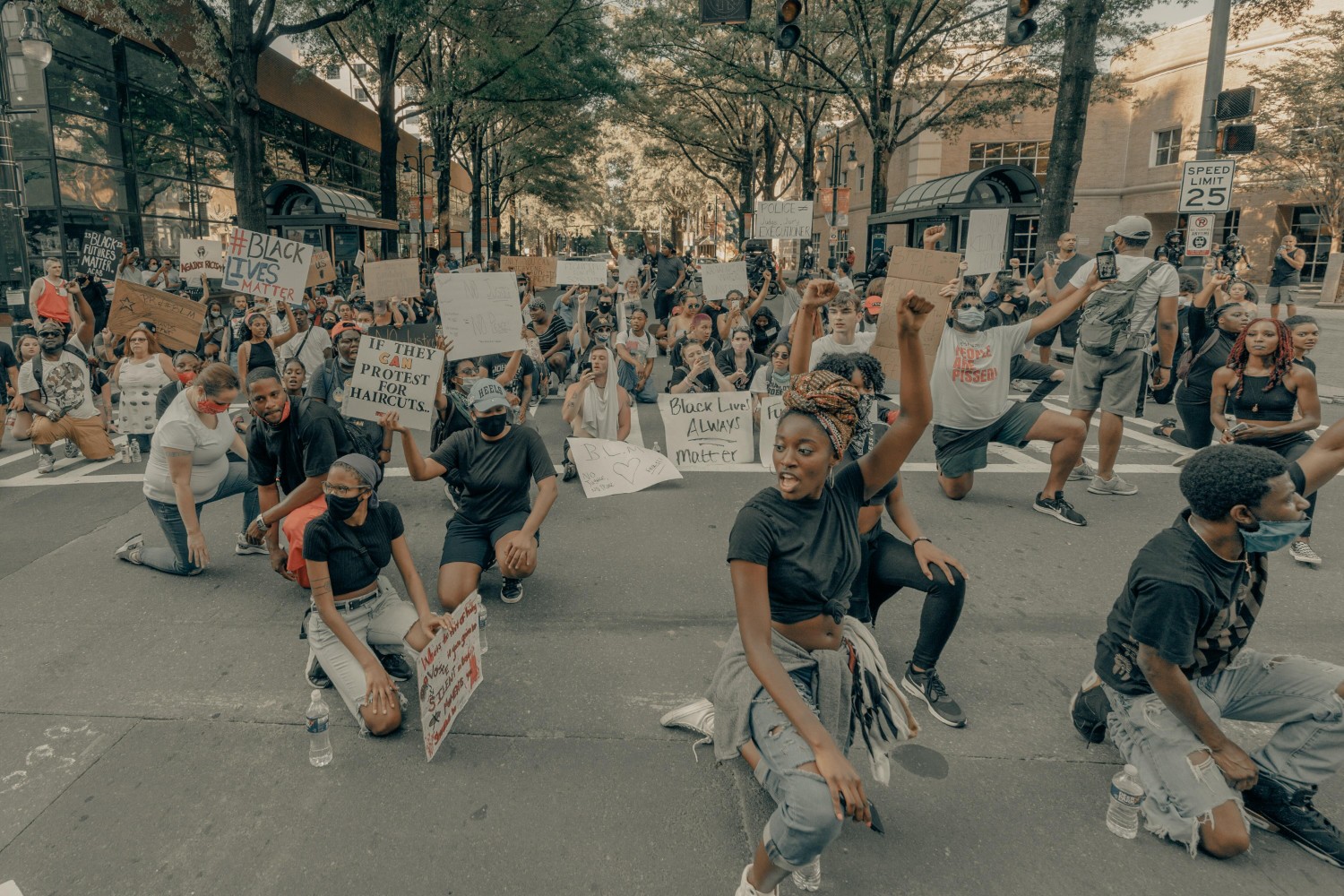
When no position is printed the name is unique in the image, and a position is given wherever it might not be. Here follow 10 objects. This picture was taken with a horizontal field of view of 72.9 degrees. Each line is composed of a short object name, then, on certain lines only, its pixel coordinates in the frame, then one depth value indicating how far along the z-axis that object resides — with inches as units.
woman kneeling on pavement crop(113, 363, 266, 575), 221.5
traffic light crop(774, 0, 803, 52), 395.2
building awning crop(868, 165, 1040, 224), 757.9
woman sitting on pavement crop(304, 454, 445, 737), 159.2
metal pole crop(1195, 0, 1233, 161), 486.6
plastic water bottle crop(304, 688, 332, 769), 143.8
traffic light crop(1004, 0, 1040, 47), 404.5
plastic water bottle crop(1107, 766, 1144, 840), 124.6
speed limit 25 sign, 468.7
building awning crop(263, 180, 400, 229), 874.1
